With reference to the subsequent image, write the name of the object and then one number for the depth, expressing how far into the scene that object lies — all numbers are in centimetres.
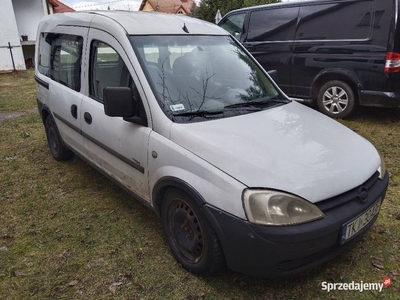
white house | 1595
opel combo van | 205
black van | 543
